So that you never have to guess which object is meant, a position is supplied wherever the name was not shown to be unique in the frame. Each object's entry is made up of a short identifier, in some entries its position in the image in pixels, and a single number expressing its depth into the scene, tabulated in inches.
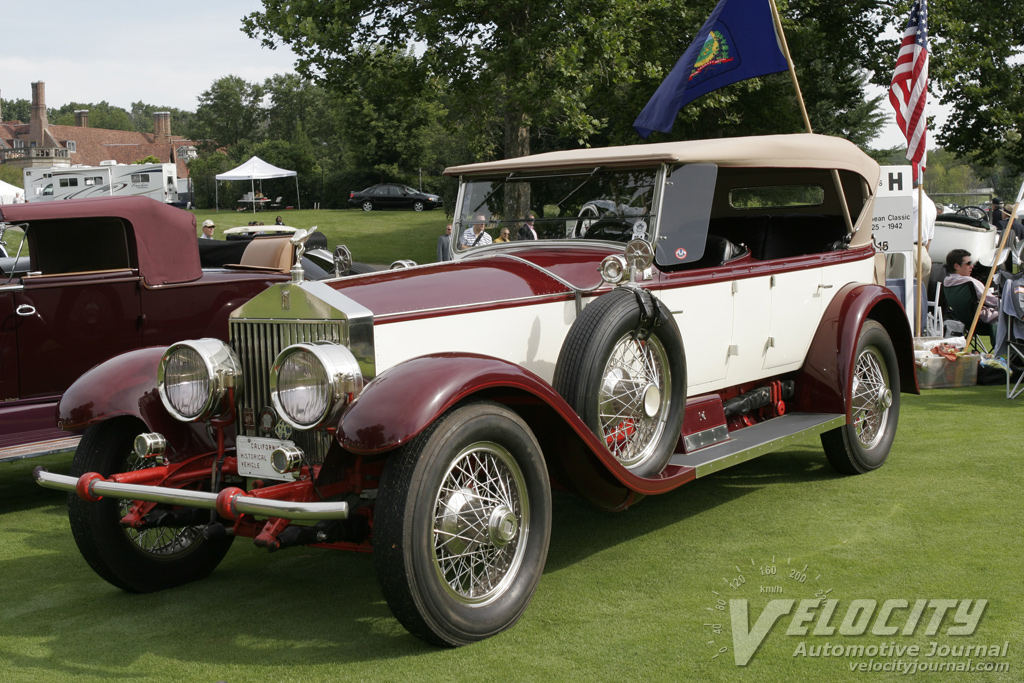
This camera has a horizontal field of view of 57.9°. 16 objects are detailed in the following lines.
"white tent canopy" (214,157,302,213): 1425.9
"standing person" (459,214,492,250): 219.8
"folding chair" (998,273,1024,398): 326.0
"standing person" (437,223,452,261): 303.9
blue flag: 308.0
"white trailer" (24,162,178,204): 1368.1
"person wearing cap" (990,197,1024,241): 781.6
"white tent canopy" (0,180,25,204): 1227.9
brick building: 4008.4
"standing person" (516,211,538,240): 210.1
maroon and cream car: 134.8
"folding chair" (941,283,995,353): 396.2
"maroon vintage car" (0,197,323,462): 244.5
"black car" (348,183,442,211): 1654.8
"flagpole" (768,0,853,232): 239.1
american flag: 362.9
